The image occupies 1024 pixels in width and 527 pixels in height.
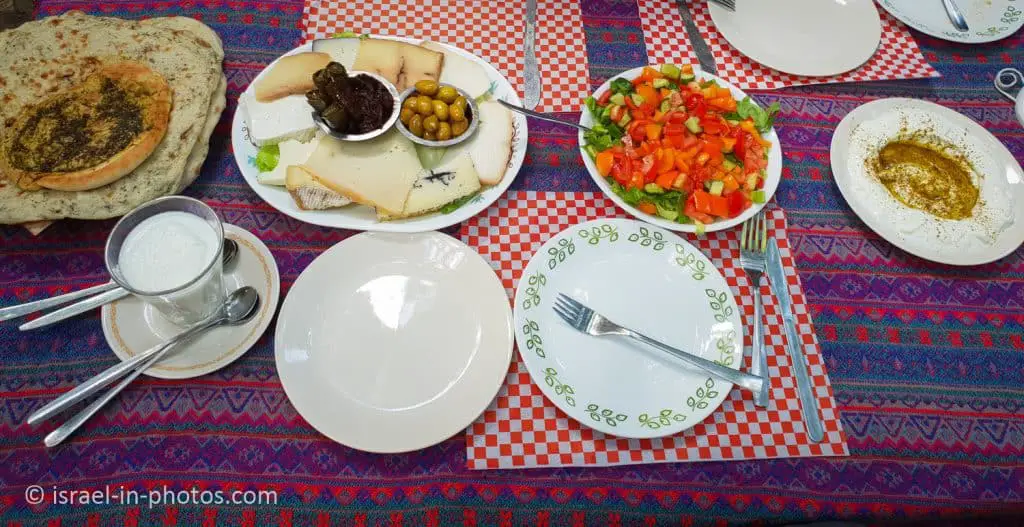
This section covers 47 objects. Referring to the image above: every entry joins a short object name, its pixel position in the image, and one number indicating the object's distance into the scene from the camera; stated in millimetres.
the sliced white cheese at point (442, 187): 662
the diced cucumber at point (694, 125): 713
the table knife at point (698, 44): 826
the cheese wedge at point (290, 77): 709
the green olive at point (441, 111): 691
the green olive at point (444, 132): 684
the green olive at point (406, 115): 690
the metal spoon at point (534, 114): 719
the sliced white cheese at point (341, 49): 753
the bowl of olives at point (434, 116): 686
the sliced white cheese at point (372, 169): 656
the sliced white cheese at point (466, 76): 750
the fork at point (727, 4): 855
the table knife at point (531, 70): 786
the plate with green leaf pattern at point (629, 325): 587
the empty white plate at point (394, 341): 566
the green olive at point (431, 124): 682
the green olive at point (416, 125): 686
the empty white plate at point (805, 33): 822
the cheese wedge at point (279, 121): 685
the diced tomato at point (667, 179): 676
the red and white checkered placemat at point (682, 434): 588
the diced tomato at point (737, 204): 676
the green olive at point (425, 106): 684
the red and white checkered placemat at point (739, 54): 823
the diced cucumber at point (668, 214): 670
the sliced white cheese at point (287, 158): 665
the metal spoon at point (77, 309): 587
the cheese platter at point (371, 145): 659
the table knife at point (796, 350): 604
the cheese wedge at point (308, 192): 651
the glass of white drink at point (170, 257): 536
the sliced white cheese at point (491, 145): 693
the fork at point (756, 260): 627
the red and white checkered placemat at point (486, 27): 820
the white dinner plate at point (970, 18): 869
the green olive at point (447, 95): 700
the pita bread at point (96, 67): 627
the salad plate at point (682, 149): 676
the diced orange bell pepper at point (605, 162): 695
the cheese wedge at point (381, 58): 743
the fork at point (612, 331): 589
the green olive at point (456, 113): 692
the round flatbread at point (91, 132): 623
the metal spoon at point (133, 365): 547
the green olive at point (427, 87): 696
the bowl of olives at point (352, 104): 663
